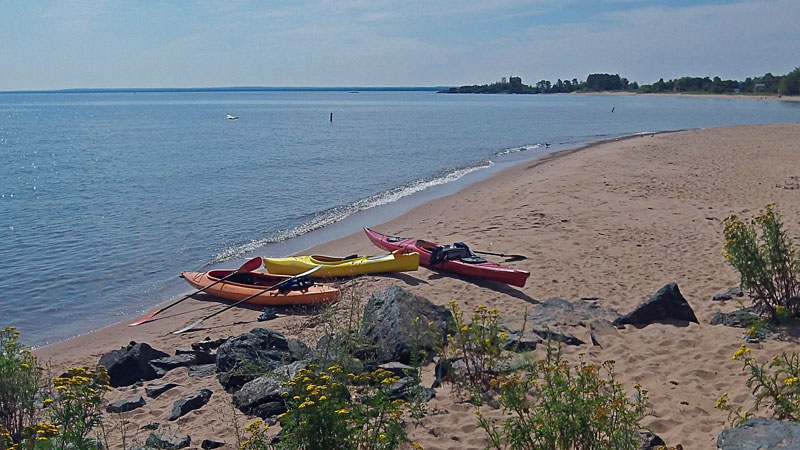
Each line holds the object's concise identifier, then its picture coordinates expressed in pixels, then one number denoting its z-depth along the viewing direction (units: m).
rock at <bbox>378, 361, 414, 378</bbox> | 5.86
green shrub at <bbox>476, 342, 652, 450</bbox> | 3.39
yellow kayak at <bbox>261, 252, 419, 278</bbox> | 10.38
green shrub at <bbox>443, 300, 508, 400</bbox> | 5.36
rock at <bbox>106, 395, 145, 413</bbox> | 6.14
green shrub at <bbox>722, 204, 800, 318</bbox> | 6.48
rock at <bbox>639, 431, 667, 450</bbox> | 4.30
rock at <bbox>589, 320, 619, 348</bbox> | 6.72
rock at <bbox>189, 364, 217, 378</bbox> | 6.92
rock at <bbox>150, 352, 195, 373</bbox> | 7.24
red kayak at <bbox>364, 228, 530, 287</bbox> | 9.22
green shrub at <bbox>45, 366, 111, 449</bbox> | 3.35
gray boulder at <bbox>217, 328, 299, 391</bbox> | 6.32
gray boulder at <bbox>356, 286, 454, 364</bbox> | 6.32
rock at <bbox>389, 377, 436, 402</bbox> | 5.34
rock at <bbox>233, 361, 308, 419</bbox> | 5.47
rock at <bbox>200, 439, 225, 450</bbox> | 5.08
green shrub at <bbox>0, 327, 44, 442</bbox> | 4.54
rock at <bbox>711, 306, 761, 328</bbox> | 6.71
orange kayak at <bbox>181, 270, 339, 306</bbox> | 9.55
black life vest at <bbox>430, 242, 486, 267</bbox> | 10.09
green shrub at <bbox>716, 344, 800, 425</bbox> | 3.94
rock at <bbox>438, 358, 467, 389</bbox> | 5.69
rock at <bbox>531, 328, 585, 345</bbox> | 6.67
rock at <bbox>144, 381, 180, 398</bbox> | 6.53
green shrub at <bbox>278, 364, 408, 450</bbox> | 3.24
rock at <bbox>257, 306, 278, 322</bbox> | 9.13
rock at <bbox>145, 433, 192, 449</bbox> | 4.91
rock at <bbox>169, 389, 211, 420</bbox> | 5.87
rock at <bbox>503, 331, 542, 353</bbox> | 6.33
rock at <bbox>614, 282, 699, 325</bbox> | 7.18
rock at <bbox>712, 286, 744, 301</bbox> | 7.84
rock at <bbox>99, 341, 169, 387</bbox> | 7.01
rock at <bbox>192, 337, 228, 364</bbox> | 7.39
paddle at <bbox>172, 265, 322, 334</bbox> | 9.05
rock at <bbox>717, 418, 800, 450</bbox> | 3.34
